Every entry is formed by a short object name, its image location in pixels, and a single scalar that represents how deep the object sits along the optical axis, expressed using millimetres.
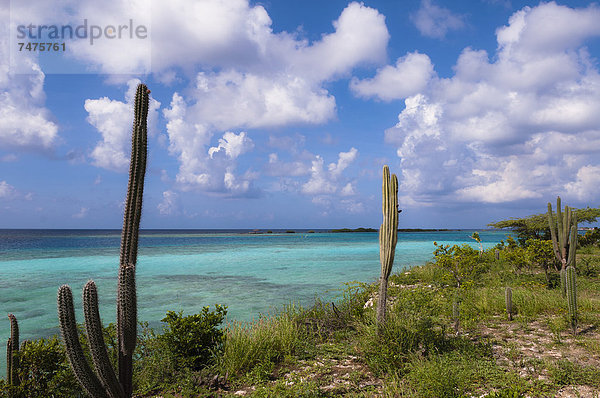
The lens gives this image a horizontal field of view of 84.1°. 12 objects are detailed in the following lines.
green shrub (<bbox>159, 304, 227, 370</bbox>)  5832
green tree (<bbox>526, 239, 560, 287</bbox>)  12893
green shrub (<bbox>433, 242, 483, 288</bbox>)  9109
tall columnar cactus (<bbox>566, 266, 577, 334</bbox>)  7113
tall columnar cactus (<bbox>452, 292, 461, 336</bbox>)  6891
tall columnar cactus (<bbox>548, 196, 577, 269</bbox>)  10477
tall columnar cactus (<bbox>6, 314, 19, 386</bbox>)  4398
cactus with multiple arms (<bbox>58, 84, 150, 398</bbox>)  3643
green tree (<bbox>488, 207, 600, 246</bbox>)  23797
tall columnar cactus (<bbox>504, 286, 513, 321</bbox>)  8188
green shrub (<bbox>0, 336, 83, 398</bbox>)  4438
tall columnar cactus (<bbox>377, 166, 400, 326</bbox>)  6327
